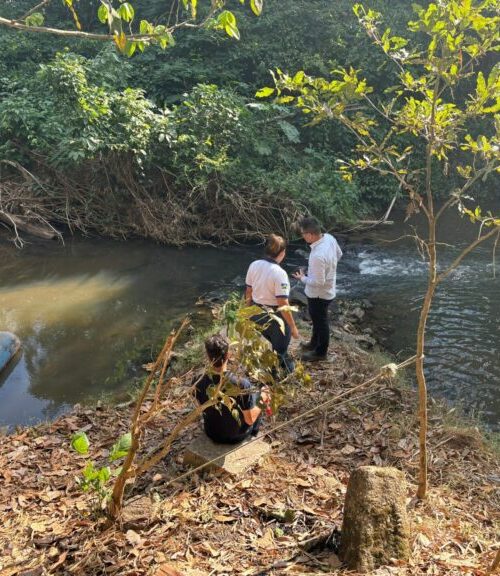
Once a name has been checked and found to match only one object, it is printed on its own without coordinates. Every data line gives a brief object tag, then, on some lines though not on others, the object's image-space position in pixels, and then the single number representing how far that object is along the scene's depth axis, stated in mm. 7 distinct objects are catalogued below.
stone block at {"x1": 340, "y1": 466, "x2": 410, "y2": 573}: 2771
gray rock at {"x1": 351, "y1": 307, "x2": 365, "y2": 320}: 8797
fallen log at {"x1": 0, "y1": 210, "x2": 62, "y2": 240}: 12336
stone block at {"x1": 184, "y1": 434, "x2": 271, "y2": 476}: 3941
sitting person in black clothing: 3915
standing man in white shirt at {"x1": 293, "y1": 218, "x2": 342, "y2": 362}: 5348
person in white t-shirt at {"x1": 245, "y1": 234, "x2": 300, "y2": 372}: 4984
